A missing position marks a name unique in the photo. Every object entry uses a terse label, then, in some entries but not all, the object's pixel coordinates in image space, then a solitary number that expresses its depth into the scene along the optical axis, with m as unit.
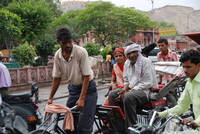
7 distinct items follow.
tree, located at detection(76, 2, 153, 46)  31.34
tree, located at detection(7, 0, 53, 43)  23.62
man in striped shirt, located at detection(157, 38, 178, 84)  5.88
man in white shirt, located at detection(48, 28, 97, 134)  3.38
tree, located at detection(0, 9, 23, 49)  16.38
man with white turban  4.05
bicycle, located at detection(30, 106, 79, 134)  3.08
